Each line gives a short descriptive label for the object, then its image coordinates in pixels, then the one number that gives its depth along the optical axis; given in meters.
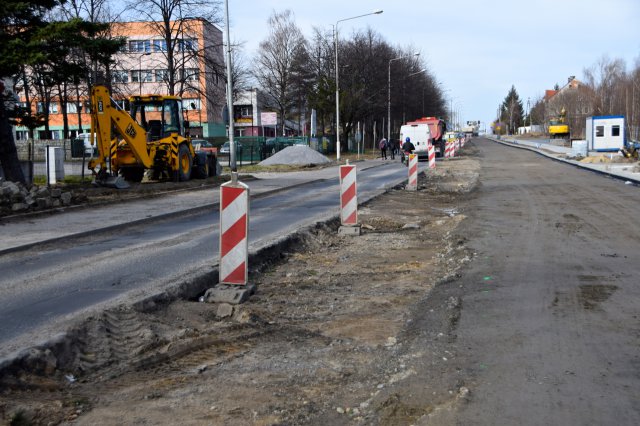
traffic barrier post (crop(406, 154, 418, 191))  21.91
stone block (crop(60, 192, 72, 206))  16.34
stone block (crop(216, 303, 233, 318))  6.38
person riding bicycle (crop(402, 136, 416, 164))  41.94
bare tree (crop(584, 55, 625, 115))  88.44
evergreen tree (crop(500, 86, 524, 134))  174.38
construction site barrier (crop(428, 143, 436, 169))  33.88
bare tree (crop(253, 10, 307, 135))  71.75
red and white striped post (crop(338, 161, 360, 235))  11.91
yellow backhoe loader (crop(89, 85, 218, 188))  19.48
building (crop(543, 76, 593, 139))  98.00
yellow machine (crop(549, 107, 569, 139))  93.25
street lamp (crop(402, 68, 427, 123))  76.73
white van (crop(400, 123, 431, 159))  48.44
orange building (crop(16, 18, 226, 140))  37.88
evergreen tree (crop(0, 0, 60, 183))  15.98
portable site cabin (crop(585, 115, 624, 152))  46.72
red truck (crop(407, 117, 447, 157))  52.91
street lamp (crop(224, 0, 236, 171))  28.94
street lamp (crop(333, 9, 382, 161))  45.38
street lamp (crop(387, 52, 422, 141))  62.54
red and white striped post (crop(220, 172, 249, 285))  7.09
